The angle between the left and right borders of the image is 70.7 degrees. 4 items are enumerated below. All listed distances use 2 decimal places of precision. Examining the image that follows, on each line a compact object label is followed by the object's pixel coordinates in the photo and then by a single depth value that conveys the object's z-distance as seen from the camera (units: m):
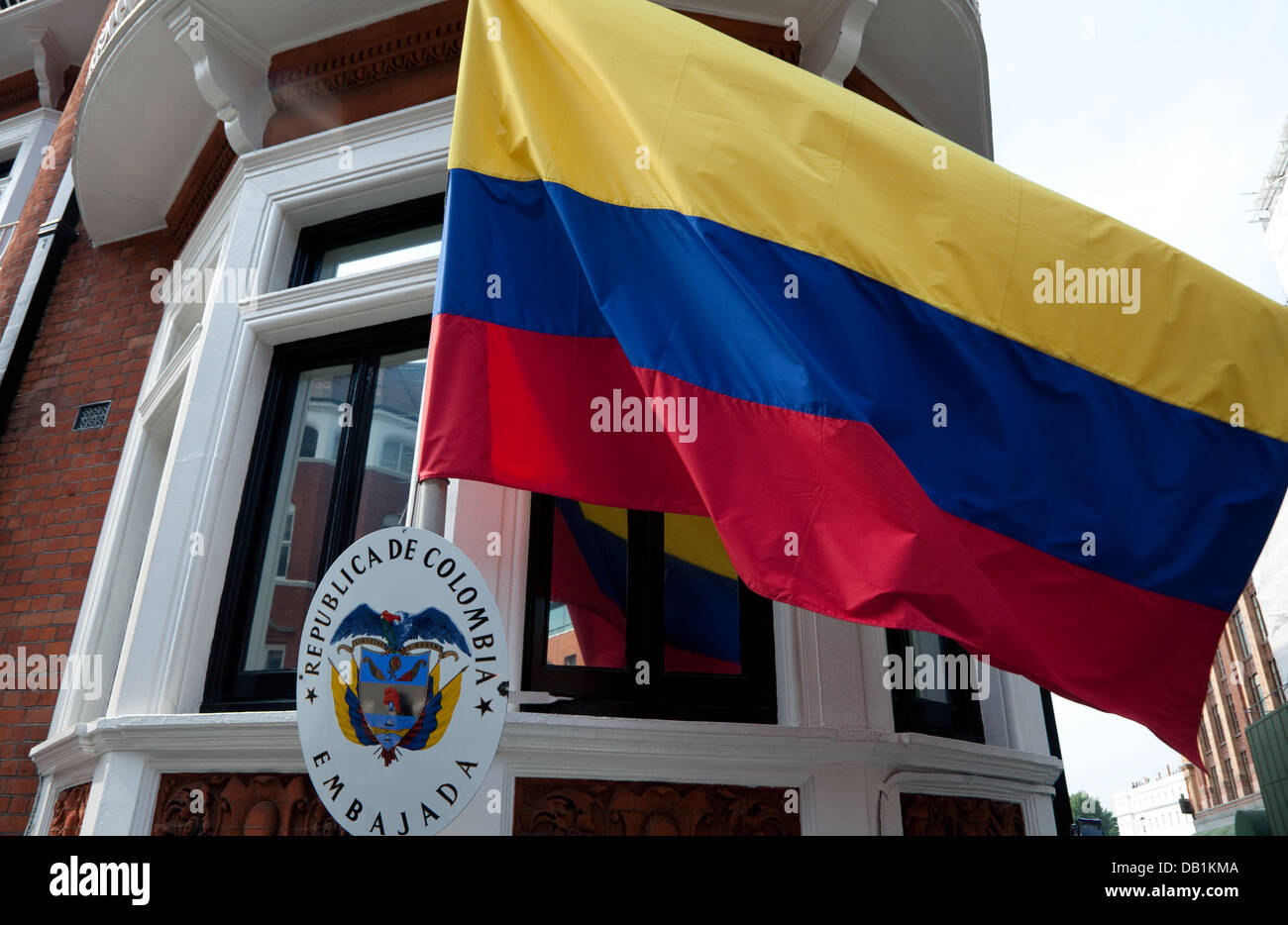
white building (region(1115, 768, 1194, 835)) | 76.06
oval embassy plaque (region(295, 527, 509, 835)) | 2.31
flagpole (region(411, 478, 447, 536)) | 2.67
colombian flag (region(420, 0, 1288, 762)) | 2.64
